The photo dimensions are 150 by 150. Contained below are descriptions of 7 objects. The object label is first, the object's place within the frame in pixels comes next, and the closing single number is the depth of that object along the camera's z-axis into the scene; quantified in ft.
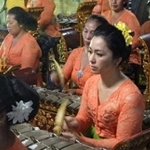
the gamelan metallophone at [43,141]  6.24
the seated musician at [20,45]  11.83
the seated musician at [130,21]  12.68
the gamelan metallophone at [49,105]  8.70
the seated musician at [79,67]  9.57
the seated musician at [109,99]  6.90
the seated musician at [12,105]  4.65
